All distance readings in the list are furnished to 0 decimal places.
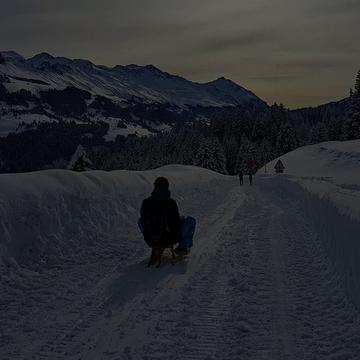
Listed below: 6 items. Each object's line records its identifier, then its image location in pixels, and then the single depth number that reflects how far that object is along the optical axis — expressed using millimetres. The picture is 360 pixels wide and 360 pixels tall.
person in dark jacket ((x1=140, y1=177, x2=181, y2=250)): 10266
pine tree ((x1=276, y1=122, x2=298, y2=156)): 103062
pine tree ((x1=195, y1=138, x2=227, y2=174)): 90312
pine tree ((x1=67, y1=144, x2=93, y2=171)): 59781
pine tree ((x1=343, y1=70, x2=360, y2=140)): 70062
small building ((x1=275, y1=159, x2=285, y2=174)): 57694
